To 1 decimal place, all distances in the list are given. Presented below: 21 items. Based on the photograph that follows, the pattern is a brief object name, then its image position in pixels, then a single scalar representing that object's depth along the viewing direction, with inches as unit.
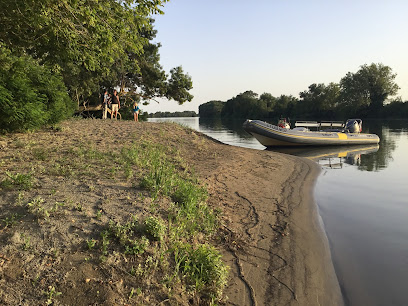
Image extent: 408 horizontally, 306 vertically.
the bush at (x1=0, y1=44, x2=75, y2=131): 267.0
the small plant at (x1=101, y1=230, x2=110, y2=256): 116.0
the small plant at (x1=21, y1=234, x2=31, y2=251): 109.0
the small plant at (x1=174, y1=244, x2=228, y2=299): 117.0
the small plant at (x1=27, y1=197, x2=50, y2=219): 129.5
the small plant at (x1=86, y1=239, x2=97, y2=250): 116.7
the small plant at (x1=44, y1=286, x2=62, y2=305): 90.9
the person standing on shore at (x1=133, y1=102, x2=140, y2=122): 679.7
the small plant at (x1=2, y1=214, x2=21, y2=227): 121.2
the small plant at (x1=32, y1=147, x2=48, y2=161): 223.9
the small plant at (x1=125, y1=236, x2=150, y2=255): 120.0
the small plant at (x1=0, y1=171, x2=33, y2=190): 153.5
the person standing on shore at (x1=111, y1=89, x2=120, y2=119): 629.7
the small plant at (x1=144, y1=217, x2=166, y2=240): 133.3
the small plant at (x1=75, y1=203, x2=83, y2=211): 142.3
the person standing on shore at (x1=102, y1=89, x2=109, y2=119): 684.7
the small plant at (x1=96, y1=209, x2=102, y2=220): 139.0
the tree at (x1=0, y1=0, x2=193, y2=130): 198.5
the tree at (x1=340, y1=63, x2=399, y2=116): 2480.3
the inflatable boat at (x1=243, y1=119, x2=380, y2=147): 756.6
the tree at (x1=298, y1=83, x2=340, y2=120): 2847.0
